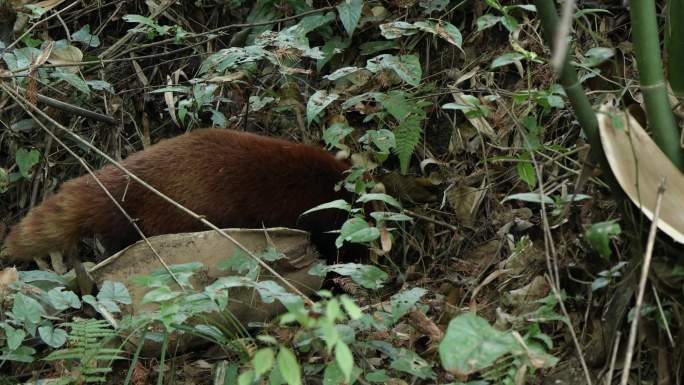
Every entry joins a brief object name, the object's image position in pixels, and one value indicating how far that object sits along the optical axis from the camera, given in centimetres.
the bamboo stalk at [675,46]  448
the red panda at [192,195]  678
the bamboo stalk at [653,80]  423
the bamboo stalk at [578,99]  411
